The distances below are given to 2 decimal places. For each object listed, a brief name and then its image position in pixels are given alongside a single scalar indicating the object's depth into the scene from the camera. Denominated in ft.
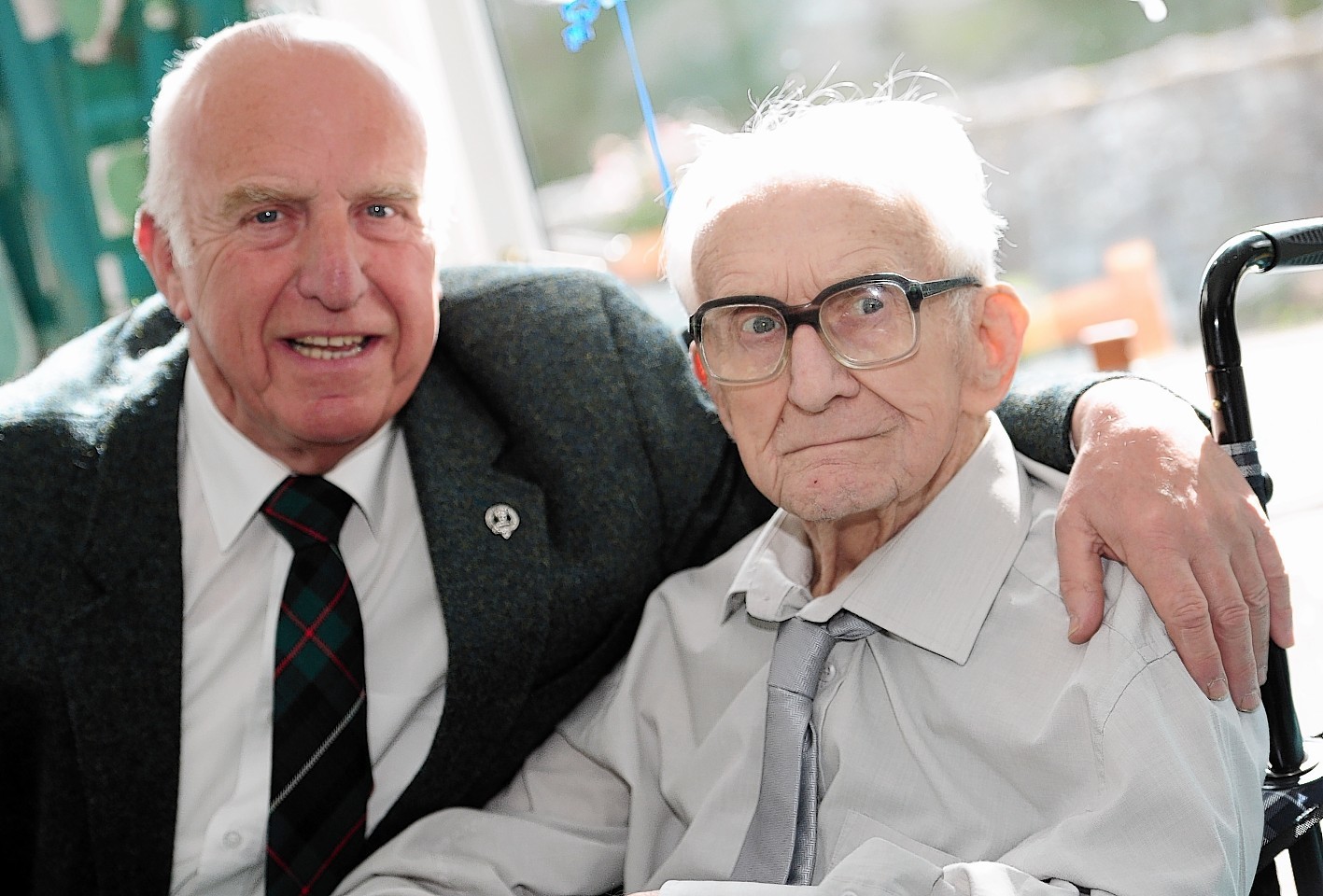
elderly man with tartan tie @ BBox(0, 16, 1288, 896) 5.32
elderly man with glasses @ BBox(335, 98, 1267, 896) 3.80
